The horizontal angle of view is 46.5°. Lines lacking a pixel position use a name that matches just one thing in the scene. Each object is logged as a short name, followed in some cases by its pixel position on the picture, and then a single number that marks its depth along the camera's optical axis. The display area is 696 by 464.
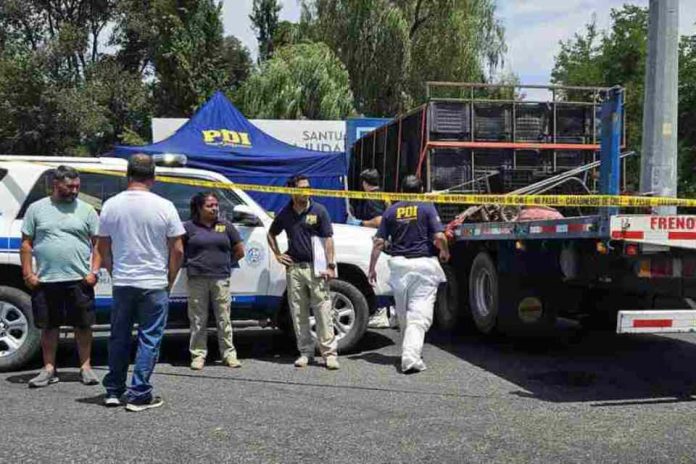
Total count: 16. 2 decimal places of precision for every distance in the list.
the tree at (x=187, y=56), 31.92
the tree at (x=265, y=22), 34.00
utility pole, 8.22
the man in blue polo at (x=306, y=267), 7.27
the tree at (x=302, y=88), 24.52
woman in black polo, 7.09
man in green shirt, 6.30
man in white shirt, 5.62
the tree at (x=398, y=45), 25.22
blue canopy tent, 13.15
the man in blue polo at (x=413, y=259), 7.21
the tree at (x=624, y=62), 33.50
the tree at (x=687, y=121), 29.70
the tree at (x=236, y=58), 37.72
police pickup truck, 6.99
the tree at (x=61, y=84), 32.03
